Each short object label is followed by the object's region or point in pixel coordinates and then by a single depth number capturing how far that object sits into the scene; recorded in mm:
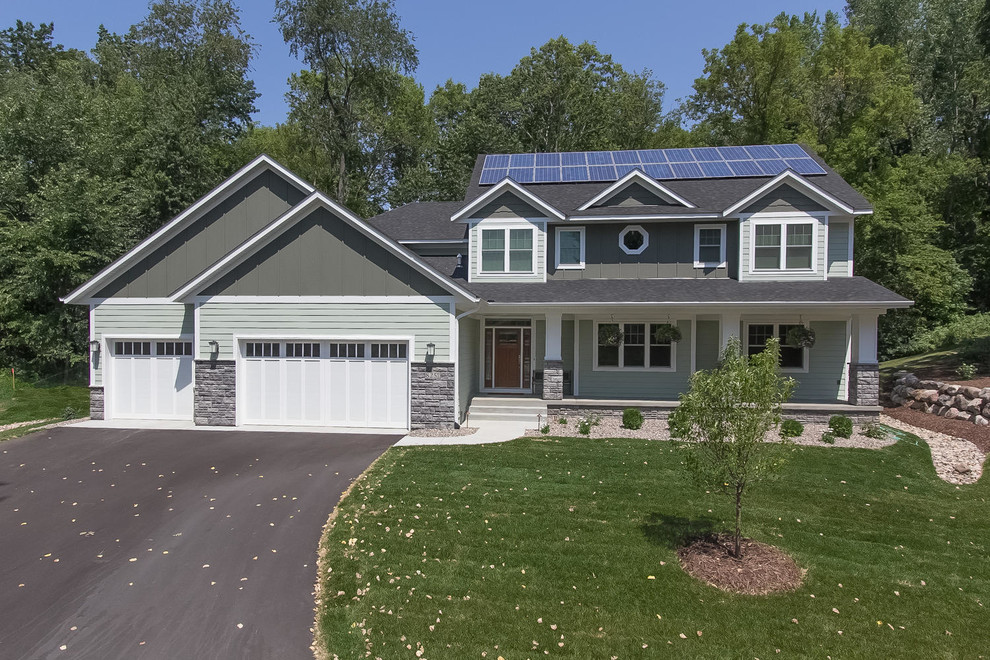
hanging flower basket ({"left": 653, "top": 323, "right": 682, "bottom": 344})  15859
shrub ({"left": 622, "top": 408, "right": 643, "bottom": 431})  13766
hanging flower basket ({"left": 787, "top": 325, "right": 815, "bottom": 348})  15656
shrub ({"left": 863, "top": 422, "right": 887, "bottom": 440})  13297
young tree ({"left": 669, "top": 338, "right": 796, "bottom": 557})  6176
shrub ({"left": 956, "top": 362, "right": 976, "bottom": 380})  17484
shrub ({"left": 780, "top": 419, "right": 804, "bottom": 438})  12798
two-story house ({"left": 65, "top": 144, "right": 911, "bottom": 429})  13523
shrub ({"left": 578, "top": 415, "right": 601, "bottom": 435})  13398
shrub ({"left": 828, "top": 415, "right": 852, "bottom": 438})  13141
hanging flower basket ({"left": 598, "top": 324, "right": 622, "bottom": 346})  16516
